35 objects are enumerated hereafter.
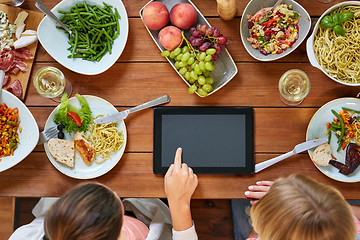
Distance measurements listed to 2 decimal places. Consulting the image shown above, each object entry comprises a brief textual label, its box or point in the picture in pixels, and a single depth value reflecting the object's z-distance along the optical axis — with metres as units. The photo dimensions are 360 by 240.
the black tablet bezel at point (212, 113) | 1.34
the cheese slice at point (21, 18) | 1.39
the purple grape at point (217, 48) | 1.26
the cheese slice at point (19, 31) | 1.38
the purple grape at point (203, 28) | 1.26
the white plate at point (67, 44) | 1.32
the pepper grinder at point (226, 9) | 1.25
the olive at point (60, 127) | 1.34
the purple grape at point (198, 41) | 1.26
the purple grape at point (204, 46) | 1.26
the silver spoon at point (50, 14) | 1.25
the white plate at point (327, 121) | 1.31
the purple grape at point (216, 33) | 1.25
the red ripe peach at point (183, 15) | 1.28
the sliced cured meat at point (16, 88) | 1.38
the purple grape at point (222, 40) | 1.26
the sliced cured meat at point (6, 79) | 1.37
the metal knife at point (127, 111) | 1.34
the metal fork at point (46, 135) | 1.34
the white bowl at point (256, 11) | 1.27
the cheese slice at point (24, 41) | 1.36
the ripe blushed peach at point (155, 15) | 1.28
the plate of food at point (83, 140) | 1.33
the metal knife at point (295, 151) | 1.30
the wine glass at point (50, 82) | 1.32
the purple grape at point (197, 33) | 1.26
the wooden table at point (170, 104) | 1.35
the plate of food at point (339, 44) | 1.25
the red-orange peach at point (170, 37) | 1.27
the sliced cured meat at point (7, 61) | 1.37
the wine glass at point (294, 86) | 1.30
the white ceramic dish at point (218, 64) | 1.32
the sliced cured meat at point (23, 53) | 1.38
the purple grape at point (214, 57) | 1.26
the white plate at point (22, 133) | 1.31
